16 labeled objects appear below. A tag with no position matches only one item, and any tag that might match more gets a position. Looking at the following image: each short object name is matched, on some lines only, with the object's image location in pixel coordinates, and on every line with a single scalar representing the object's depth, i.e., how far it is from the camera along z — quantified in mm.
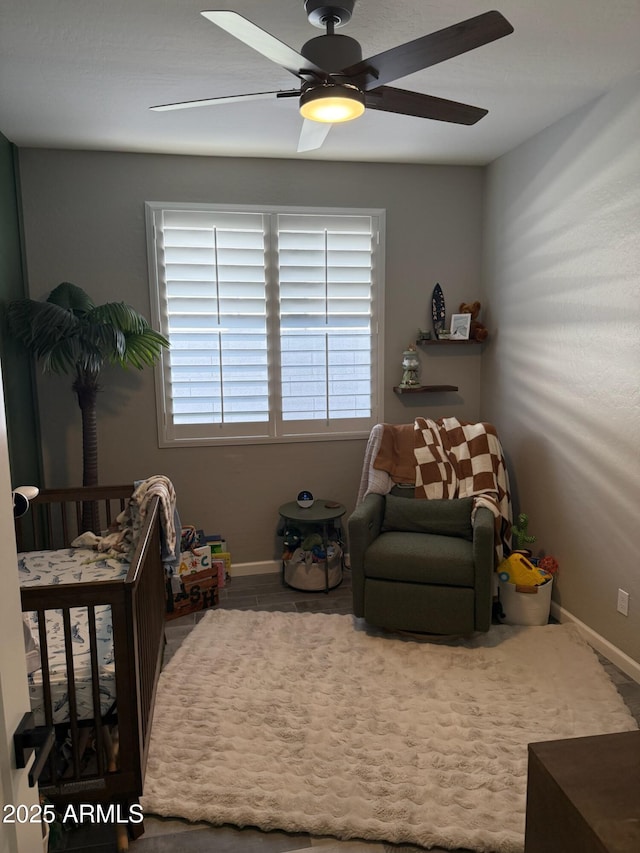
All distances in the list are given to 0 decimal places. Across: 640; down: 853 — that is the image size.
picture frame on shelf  3893
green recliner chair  2842
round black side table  3598
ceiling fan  1560
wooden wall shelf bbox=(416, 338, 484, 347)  3910
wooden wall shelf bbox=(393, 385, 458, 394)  3902
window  3648
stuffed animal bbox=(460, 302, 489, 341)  3934
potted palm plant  2975
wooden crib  1721
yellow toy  3131
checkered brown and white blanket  3340
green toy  3388
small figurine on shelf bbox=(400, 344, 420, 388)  3926
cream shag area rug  1934
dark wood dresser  928
